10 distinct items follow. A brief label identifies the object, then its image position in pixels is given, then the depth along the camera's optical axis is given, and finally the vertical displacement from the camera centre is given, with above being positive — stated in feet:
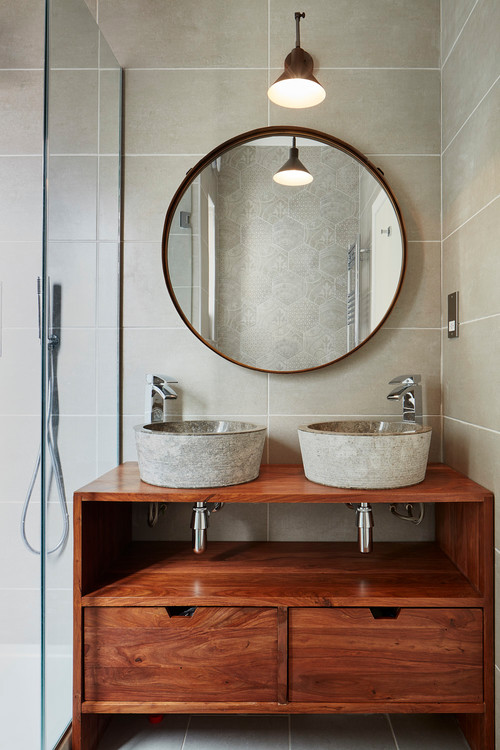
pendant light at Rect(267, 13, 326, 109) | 5.38 +3.02
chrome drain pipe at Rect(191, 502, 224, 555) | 4.86 -1.51
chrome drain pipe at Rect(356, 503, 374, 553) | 4.84 -1.49
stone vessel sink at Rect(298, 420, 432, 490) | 4.41 -0.78
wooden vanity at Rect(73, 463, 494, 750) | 4.42 -2.41
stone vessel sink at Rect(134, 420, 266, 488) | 4.43 -0.78
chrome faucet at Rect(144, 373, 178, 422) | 5.66 -0.29
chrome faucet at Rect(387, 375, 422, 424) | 5.49 -0.27
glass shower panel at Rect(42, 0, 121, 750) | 4.23 +0.65
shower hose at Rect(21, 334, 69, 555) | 4.23 -0.72
